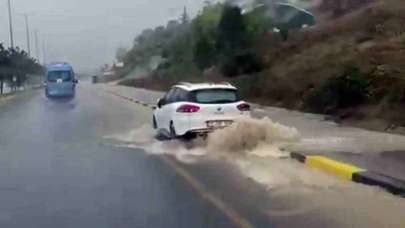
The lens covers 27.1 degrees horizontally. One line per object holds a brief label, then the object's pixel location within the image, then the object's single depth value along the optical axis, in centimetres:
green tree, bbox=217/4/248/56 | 5641
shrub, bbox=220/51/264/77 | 4916
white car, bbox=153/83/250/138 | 2188
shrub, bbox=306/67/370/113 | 2903
